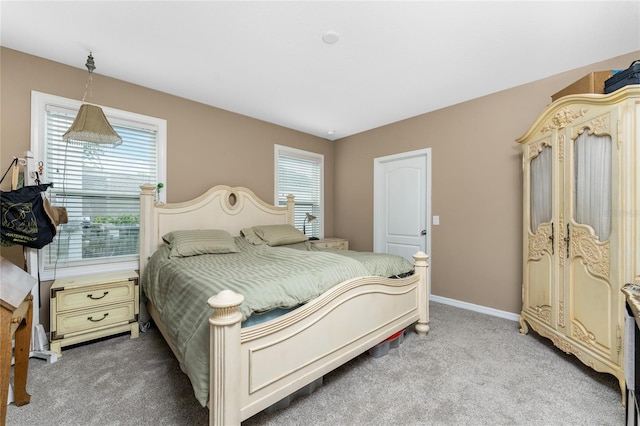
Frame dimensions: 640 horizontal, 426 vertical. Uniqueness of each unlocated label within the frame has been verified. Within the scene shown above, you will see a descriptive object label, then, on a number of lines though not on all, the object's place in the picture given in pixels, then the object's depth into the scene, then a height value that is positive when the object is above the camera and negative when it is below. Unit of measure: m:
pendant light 2.08 +0.66
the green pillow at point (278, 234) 3.17 -0.26
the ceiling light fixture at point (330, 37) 1.97 +1.32
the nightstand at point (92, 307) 2.11 -0.79
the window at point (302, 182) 4.10 +0.50
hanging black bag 1.86 -0.04
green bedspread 1.33 -0.43
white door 3.61 +0.15
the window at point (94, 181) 2.38 +0.30
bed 1.18 -0.65
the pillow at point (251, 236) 3.13 -0.27
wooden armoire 1.62 -0.04
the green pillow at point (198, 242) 2.50 -0.29
